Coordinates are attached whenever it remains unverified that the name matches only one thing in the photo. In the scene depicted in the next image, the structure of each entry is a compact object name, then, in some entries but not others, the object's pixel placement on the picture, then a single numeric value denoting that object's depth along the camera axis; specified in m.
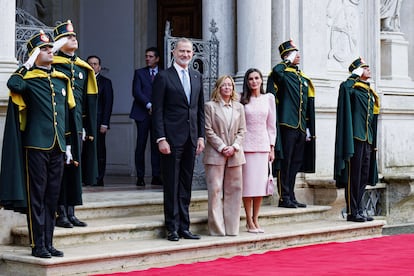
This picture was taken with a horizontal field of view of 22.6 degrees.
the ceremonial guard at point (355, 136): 11.89
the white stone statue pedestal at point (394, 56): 15.52
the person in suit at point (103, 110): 13.34
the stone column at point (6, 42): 9.66
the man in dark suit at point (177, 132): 9.89
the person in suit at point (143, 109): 13.03
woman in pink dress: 10.70
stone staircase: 8.70
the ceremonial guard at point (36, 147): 8.49
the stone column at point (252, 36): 12.76
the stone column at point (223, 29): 13.01
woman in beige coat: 10.34
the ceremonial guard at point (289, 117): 11.82
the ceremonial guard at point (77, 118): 9.16
